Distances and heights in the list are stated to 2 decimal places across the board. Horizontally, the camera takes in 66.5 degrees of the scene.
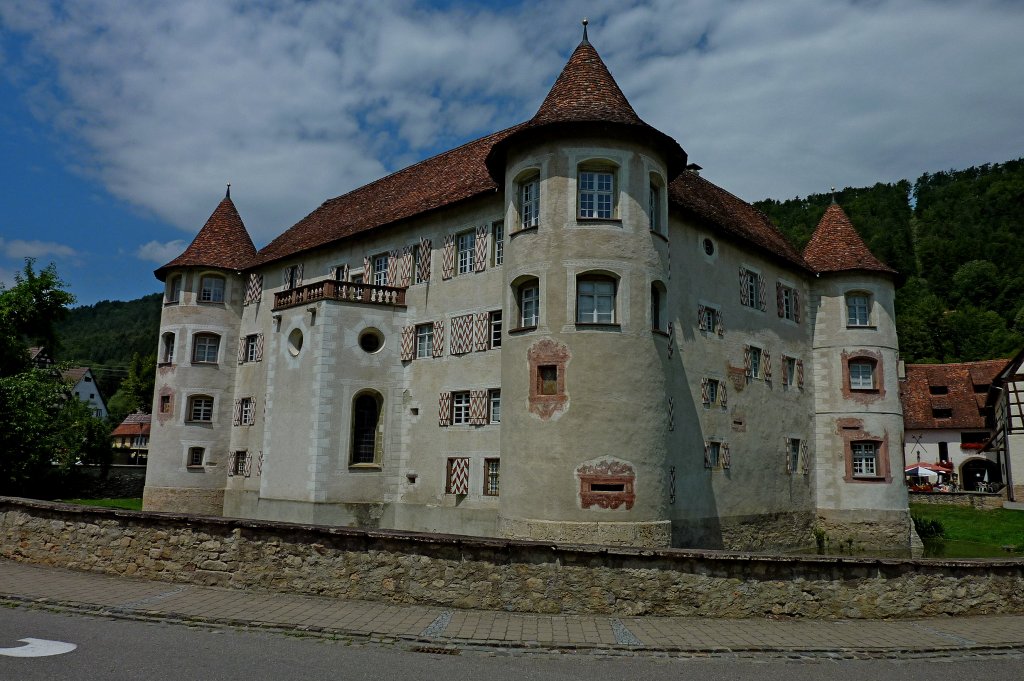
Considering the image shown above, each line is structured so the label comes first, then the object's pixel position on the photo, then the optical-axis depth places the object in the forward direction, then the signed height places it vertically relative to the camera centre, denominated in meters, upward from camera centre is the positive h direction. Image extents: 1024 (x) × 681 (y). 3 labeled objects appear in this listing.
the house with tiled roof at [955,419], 52.81 +4.48
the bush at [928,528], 31.14 -1.72
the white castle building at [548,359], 19.50 +3.76
